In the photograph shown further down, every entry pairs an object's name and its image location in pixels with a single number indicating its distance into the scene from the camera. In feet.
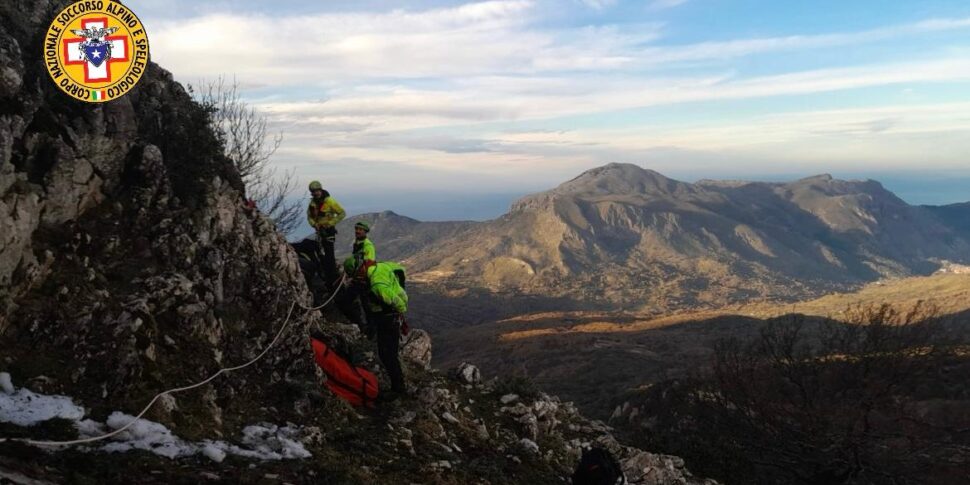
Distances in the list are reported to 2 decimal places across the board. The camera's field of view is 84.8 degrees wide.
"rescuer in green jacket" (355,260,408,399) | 39.34
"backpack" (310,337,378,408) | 38.37
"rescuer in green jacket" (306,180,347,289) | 52.47
